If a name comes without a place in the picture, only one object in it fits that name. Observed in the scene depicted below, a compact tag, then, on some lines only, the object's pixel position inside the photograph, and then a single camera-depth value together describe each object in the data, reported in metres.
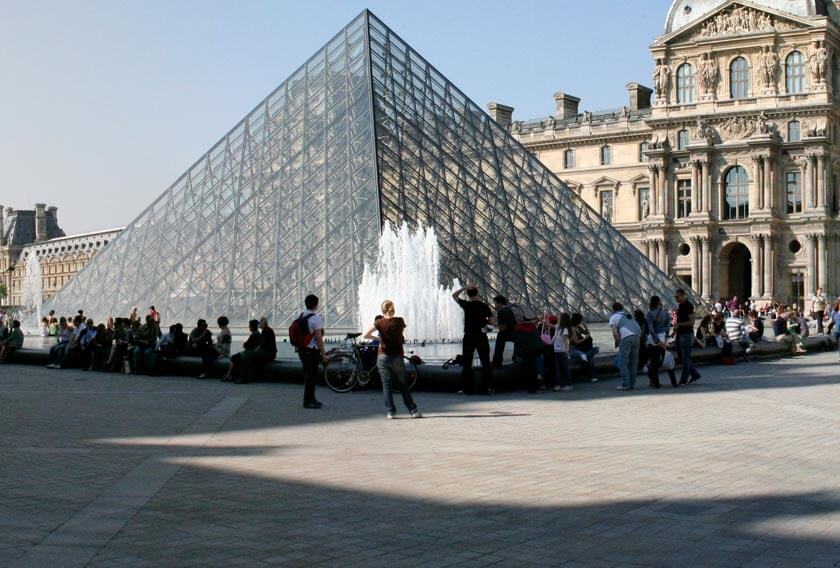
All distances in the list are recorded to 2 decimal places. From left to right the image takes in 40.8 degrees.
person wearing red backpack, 13.37
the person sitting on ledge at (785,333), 26.05
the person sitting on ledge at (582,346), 17.66
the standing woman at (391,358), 12.28
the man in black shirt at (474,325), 14.68
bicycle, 15.66
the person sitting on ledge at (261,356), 17.28
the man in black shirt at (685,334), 16.59
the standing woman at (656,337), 16.36
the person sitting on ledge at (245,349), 17.55
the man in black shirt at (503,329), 15.86
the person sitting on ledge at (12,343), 23.84
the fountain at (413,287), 25.48
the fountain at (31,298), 46.72
